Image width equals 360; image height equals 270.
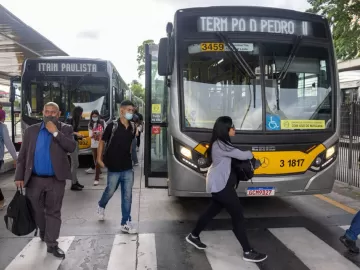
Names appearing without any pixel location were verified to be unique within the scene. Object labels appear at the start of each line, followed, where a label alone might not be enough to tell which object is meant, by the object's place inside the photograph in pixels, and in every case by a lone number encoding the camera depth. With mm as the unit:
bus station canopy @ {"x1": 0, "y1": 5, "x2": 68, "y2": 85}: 9227
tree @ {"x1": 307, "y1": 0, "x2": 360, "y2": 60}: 10094
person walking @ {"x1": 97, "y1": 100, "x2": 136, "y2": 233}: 5152
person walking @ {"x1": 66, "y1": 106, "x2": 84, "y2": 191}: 7820
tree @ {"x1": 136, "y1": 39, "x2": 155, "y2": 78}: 59797
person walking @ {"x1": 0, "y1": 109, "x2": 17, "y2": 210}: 6266
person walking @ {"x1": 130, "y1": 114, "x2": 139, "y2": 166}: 5434
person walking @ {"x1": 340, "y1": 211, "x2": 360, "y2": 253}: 4477
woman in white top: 4262
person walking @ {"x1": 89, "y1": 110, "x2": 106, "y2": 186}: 8859
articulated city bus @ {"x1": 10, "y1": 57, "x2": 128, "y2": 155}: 10852
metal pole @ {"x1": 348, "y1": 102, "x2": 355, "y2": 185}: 7880
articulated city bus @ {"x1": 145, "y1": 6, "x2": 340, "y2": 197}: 5148
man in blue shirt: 4297
